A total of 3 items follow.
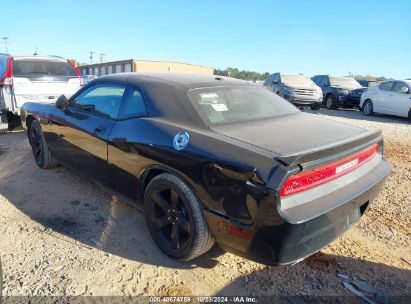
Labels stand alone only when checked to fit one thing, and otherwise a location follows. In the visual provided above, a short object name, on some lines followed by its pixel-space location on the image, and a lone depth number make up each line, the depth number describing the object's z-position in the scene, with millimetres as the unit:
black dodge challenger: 2221
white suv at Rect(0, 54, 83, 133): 7016
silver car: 13312
